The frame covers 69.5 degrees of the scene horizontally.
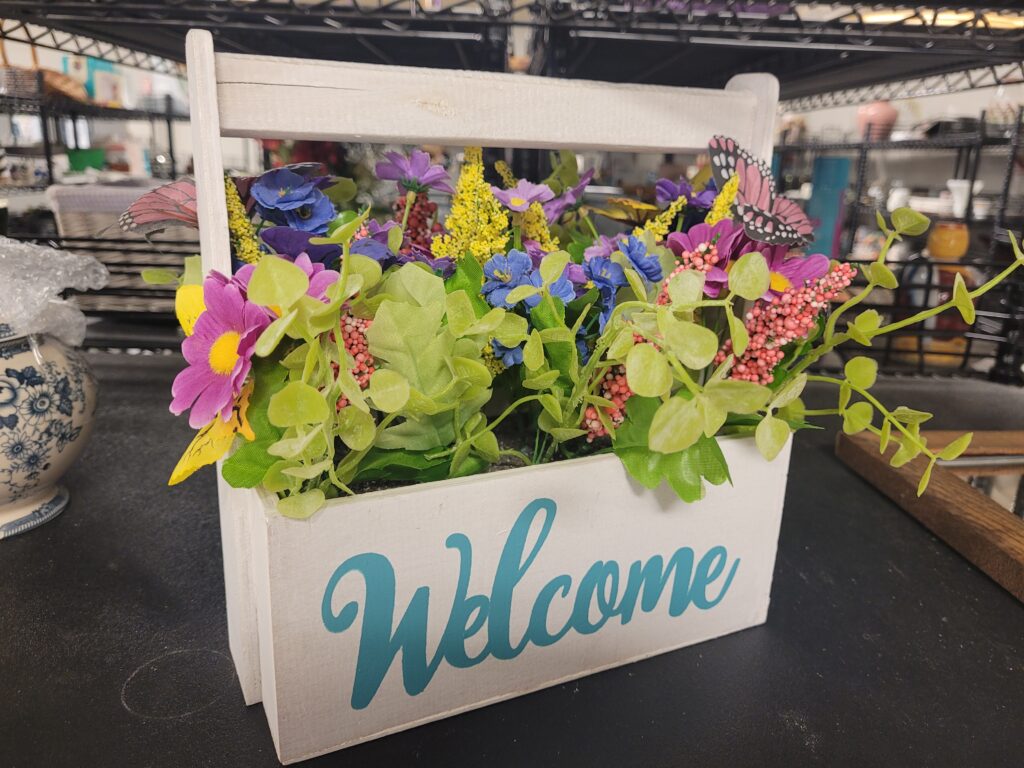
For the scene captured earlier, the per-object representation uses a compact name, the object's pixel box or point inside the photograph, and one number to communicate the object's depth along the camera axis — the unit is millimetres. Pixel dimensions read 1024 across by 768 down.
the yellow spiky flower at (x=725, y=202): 458
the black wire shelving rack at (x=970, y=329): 1034
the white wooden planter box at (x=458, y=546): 392
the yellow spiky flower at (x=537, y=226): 508
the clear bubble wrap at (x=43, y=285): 610
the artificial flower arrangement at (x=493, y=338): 338
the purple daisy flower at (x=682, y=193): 531
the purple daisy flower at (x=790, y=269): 433
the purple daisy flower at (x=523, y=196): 475
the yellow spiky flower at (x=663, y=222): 481
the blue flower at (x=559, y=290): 409
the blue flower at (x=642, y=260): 426
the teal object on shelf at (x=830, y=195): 1714
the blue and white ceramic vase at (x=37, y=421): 605
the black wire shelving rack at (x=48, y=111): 1186
